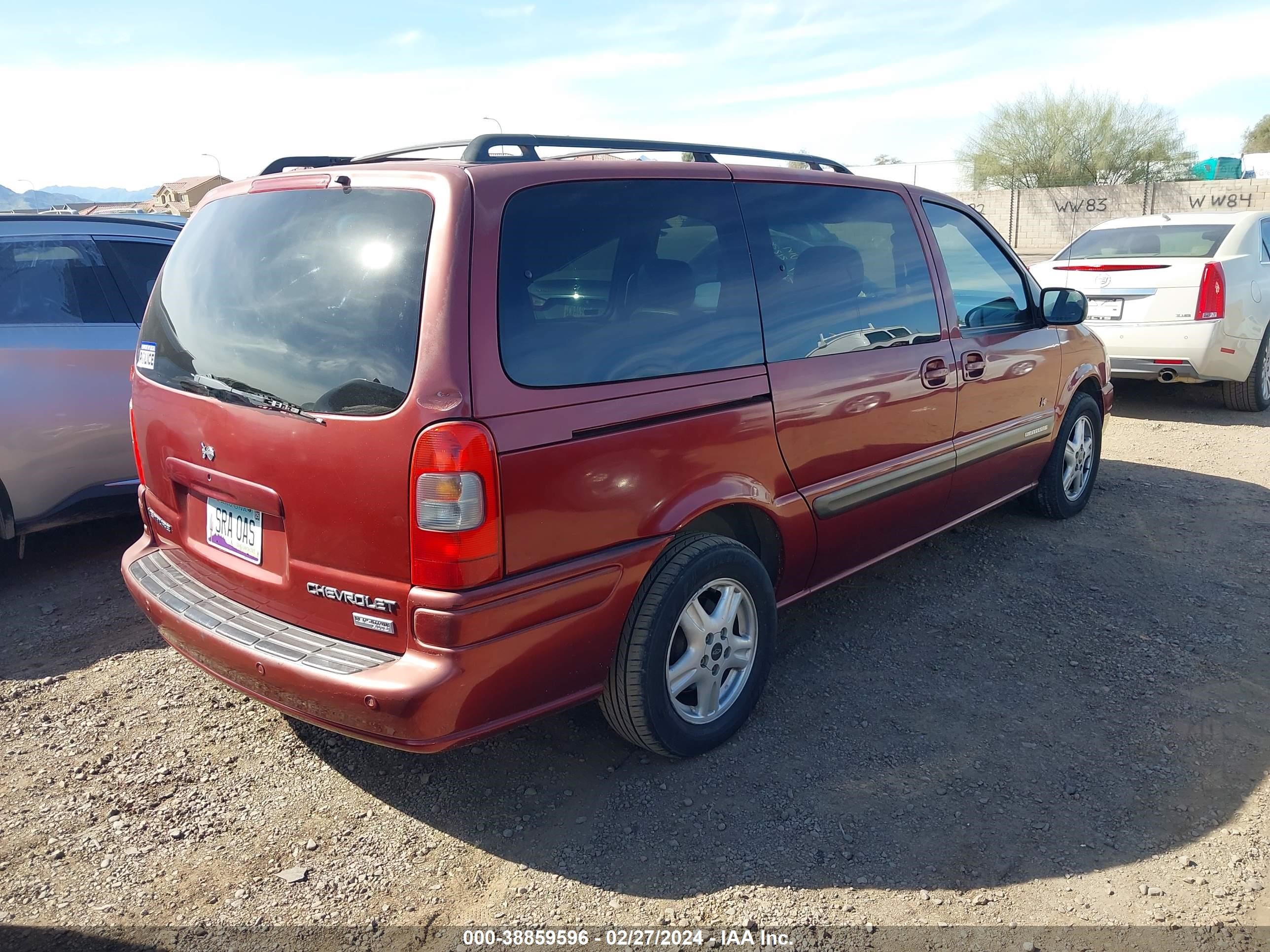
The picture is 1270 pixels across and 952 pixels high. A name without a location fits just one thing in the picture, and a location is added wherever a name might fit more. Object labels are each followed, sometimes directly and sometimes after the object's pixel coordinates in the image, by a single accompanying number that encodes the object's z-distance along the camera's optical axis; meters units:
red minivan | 2.39
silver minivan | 4.39
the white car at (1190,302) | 7.32
